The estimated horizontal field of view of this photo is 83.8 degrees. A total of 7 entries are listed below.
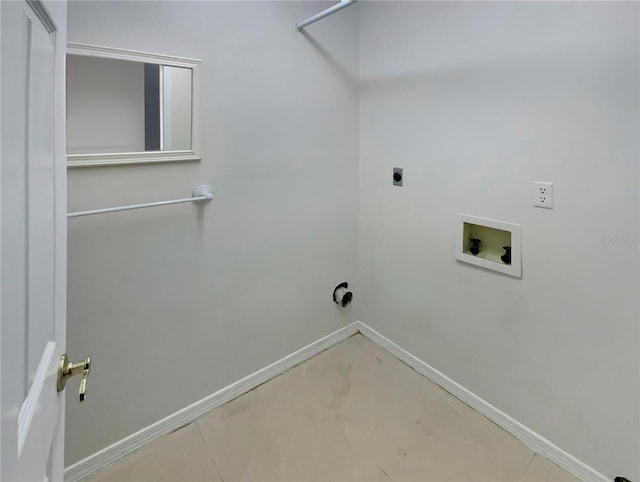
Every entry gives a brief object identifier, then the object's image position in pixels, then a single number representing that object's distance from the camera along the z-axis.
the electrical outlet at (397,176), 2.07
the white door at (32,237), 0.42
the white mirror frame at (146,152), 1.28
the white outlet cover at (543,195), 1.46
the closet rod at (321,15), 1.43
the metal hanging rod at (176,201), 1.33
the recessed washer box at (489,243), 1.61
